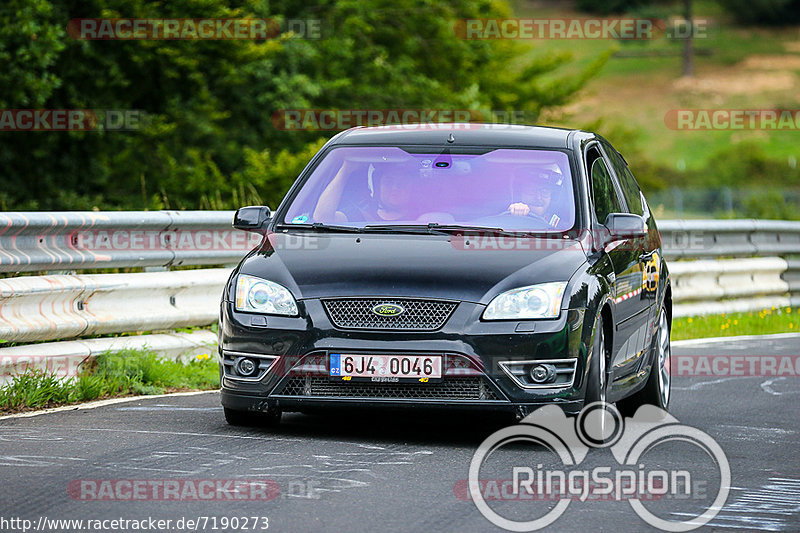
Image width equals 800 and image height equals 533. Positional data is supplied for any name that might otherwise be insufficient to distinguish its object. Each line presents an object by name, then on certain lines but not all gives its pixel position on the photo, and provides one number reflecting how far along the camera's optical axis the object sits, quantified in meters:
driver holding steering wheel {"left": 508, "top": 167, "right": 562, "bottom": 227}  17.16
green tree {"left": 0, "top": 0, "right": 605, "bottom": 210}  49.66
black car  15.34
